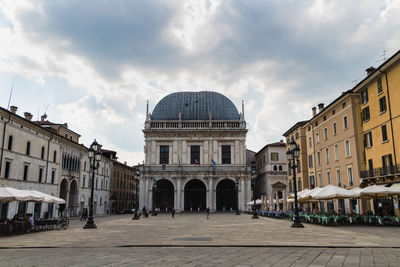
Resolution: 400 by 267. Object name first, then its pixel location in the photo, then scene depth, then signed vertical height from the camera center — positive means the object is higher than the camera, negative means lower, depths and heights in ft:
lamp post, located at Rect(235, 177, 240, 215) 190.33 +4.32
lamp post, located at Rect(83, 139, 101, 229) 81.12 +10.27
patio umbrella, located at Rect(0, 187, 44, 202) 67.15 +0.49
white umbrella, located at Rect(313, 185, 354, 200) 86.99 +1.05
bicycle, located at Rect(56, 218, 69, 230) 82.73 -6.73
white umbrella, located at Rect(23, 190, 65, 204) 80.25 -0.17
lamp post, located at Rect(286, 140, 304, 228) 79.92 -3.02
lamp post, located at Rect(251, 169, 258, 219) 133.26 +8.72
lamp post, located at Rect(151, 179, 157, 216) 198.16 +1.31
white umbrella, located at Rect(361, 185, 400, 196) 81.82 +1.62
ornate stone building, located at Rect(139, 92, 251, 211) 199.41 +27.02
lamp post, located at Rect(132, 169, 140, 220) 127.59 +0.80
